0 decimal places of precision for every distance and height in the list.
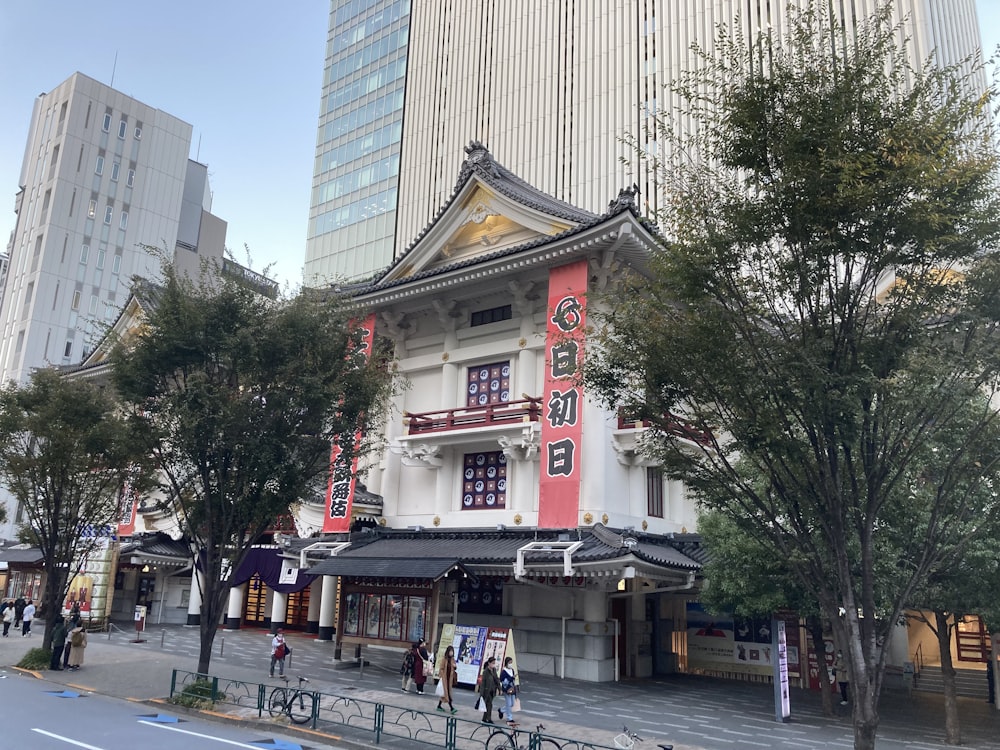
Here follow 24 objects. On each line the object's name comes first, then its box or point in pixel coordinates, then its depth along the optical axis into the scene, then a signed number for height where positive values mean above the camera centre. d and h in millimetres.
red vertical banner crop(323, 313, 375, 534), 26062 +1628
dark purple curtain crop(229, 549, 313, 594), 31000 -837
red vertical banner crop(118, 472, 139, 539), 38881 +898
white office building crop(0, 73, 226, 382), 62469 +29162
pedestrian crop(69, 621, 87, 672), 21922 -3150
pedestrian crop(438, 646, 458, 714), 16844 -2702
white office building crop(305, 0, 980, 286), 54625 +38354
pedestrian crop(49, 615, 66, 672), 21266 -3029
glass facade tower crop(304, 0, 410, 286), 66688 +38529
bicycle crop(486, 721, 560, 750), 12131 -3325
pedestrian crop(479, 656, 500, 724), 15570 -2715
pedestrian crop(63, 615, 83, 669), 21884 -3214
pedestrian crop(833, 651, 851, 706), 20780 -2927
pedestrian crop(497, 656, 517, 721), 15914 -2829
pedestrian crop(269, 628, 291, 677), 20688 -2845
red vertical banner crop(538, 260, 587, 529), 21891 +4073
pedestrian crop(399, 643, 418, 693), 19677 -3022
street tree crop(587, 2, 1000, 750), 8602 +3520
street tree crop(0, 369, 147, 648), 21766 +2182
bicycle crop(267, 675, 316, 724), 15383 -3335
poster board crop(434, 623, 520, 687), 18906 -2306
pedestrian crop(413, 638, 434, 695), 19047 -2909
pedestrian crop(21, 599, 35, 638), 30000 -3254
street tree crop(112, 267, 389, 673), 17281 +3385
